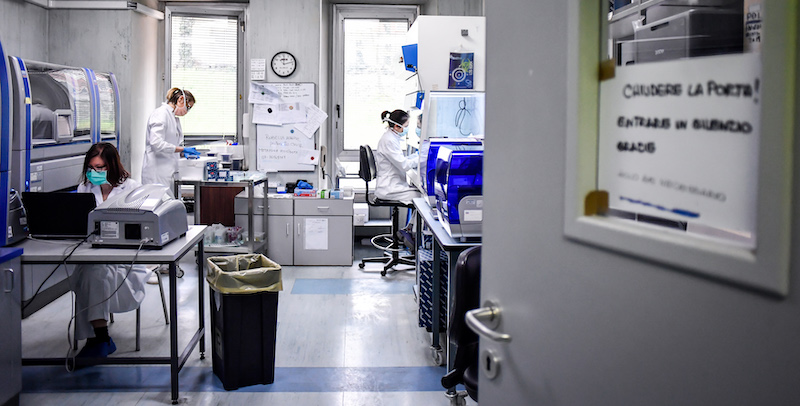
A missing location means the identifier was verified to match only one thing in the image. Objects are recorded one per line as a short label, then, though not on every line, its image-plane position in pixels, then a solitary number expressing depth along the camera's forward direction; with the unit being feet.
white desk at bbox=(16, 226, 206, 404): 9.43
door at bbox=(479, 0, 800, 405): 2.15
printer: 9.80
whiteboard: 20.68
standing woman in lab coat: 18.49
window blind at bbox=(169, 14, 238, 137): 22.16
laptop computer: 10.35
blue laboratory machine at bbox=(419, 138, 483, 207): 11.80
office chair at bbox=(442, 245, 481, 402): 7.80
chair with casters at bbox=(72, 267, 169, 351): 10.72
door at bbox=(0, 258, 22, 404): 8.80
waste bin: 10.08
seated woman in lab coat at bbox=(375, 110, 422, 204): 18.56
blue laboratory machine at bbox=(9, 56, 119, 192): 12.85
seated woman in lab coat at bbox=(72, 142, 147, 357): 10.89
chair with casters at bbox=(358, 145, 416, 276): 18.21
